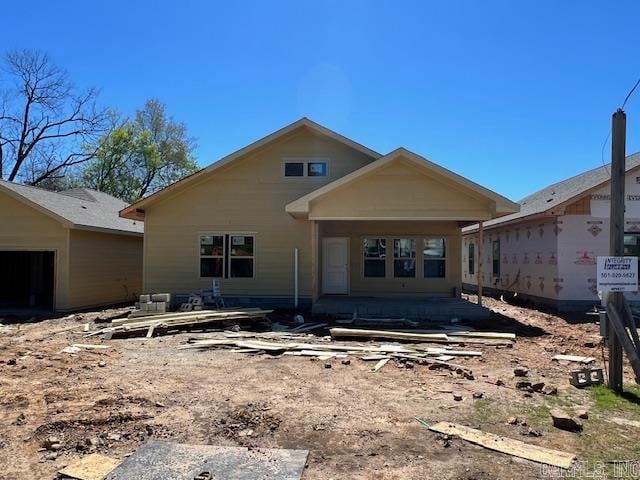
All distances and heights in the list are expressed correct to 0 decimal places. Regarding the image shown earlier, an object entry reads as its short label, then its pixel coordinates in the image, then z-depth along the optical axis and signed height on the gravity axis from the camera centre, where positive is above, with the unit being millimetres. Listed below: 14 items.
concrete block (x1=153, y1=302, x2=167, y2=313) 14559 -1379
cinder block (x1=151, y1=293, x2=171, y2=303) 14938 -1146
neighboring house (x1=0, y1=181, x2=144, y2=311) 16516 +266
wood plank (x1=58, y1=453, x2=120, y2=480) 4148 -1770
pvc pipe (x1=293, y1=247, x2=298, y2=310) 16009 -583
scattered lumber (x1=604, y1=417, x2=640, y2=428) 5516 -1789
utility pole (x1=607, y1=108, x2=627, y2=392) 7066 +866
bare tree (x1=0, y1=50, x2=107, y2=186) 36656 +8243
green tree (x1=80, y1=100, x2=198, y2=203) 39500 +8072
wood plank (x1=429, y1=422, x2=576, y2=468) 4512 -1770
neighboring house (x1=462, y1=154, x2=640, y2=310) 15945 +745
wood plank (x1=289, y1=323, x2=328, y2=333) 12242 -1685
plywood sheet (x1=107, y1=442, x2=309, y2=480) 4172 -1770
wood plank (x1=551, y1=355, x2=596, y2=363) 8945 -1768
